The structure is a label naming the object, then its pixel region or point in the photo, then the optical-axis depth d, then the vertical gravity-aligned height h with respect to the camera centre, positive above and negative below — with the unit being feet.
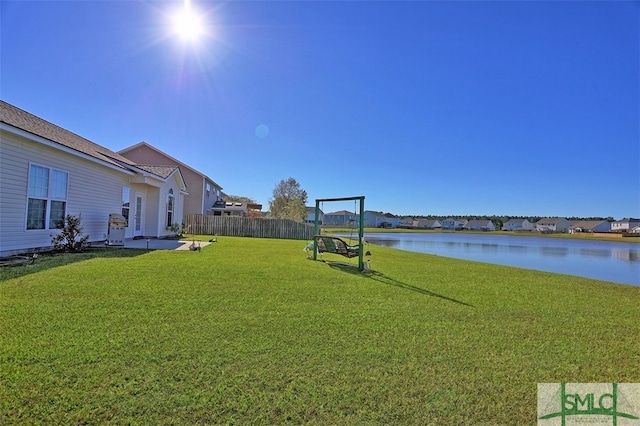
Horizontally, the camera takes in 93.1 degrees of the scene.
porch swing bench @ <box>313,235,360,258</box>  31.86 -2.55
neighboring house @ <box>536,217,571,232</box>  281.95 +4.61
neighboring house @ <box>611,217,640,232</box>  270.87 +6.11
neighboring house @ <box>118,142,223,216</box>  89.71 +14.15
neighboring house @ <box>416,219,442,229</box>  337.31 +2.73
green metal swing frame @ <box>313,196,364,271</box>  30.25 -2.20
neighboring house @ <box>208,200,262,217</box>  121.37 +4.71
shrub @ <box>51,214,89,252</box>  31.04 -2.06
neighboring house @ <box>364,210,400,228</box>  307.60 +5.30
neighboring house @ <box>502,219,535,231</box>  311.68 +3.83
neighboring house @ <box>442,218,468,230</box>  329.33 +4.24
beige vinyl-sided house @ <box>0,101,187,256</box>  25.50 +3.75
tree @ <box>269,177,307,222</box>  129.29 +11.71
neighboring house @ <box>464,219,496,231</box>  303.48 +2.63
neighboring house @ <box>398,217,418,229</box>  331.82 +3.04
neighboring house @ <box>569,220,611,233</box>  263.90 +4.20
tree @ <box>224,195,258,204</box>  186.69 +14.50
